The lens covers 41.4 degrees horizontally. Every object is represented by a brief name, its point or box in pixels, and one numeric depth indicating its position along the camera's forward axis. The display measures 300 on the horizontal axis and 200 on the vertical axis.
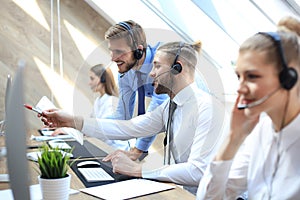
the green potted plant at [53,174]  1.15
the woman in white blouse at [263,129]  0.80
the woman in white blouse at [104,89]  1.48
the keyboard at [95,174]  1.44
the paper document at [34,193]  1.21
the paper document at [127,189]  1.25
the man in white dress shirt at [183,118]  1.28
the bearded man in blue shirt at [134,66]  1.37
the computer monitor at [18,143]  0.68
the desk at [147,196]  1.24
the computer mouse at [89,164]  1.63
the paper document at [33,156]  1.67
